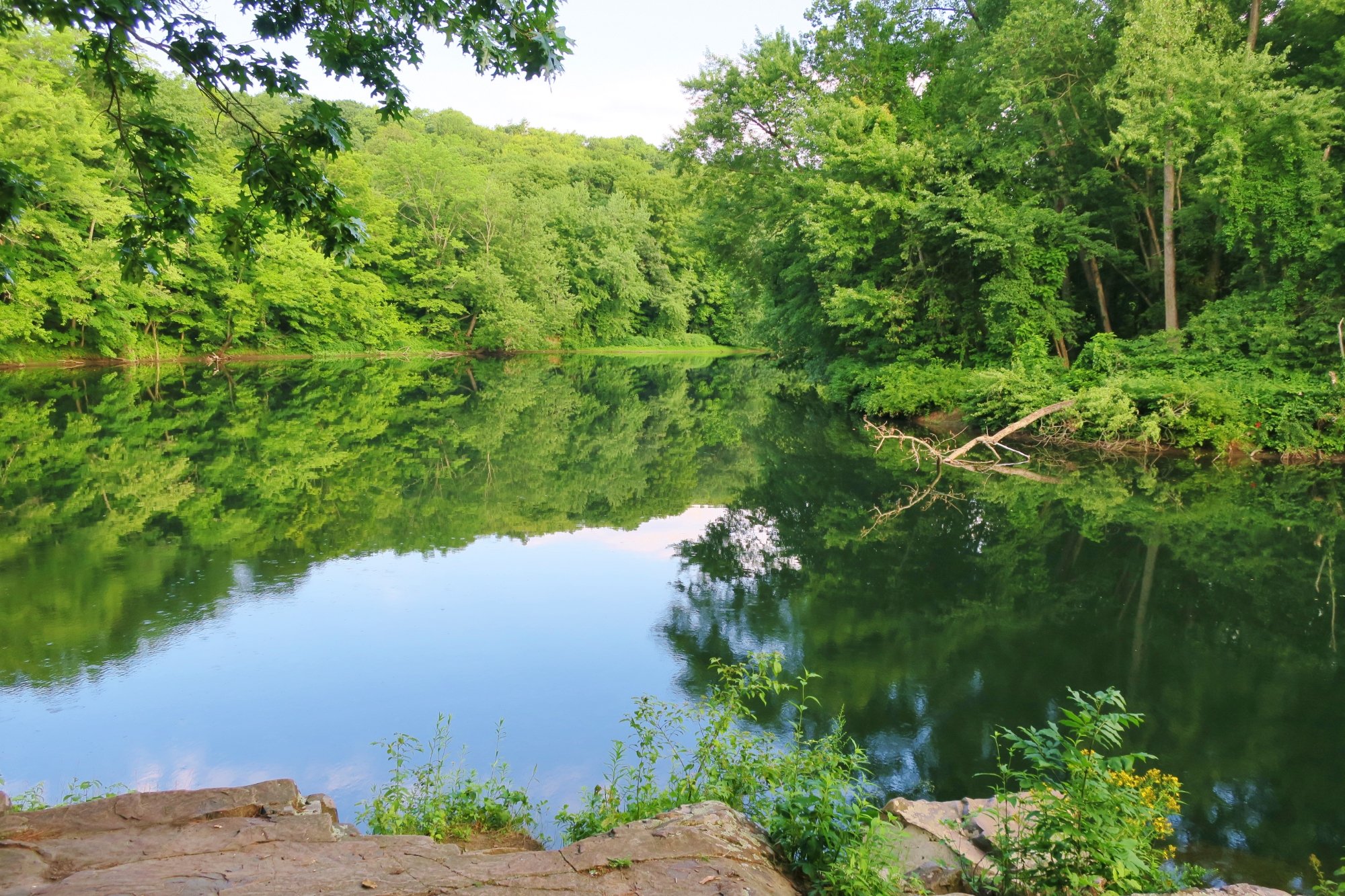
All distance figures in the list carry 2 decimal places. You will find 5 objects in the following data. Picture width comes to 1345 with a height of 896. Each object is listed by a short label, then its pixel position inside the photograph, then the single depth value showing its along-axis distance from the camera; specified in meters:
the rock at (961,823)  4.38
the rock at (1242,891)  3.75
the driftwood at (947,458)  14.64
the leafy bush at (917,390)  22.00
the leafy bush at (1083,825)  3.65
